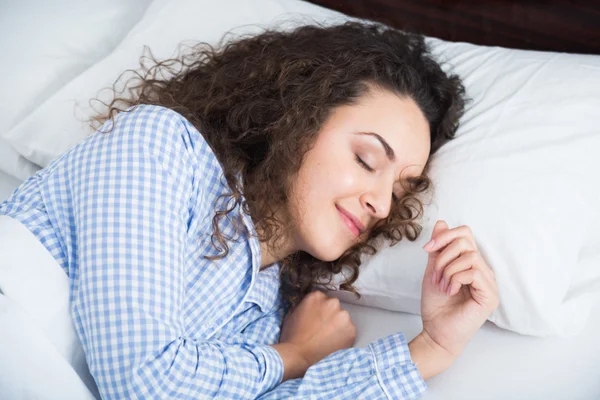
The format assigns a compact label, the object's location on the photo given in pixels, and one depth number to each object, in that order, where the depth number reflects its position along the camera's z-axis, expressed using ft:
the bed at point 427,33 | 3.75
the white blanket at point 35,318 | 3.37
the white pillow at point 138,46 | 5.09
